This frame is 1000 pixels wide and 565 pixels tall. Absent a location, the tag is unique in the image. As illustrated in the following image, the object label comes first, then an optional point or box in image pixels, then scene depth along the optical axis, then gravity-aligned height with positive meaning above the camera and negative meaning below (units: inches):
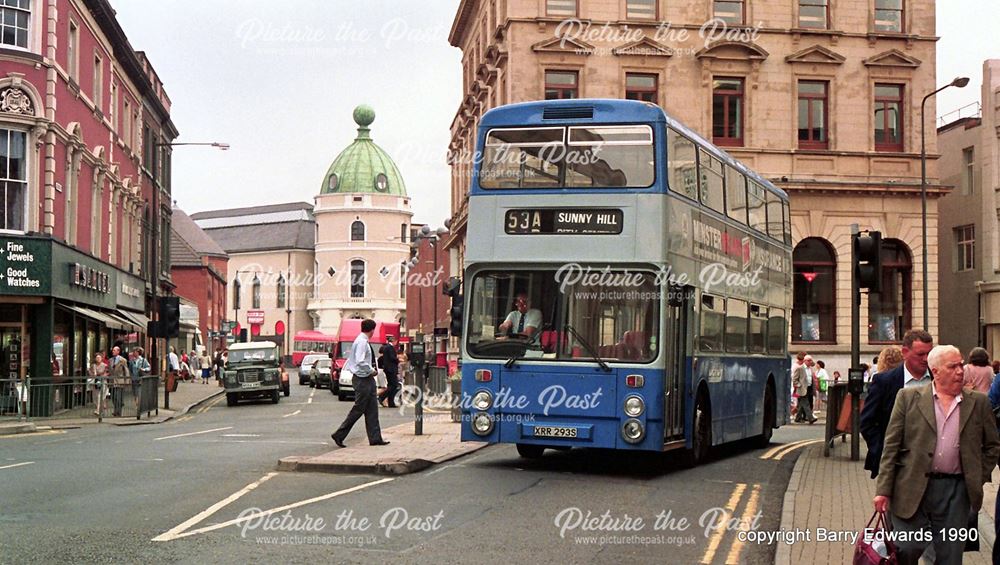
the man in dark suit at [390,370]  1325.0 -34.1
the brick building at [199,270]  3538.4 +198.5
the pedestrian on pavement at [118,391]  1185.4 -49.6
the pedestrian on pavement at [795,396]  1308.6 -60.1
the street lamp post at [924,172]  1627.7 +222.0
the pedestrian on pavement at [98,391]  1163.3 -48.5
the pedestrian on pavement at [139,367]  1562.5 -35.2
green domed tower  4881.9 +401.3
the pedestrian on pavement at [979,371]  639.1 -16.7
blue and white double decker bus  582.6 +28.4
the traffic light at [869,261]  645.3 +41.3
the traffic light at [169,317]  1378.0 +24.2
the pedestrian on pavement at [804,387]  1279.5 -49.5
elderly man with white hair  278.1 -26.9
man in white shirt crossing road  704.4 -25.3
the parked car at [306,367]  2578.7 -57.9
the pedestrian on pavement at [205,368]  2600.9 -60.4
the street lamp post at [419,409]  837.0 -46.9
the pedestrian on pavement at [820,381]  1441.9 -47.7
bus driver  594.5 +9.3
